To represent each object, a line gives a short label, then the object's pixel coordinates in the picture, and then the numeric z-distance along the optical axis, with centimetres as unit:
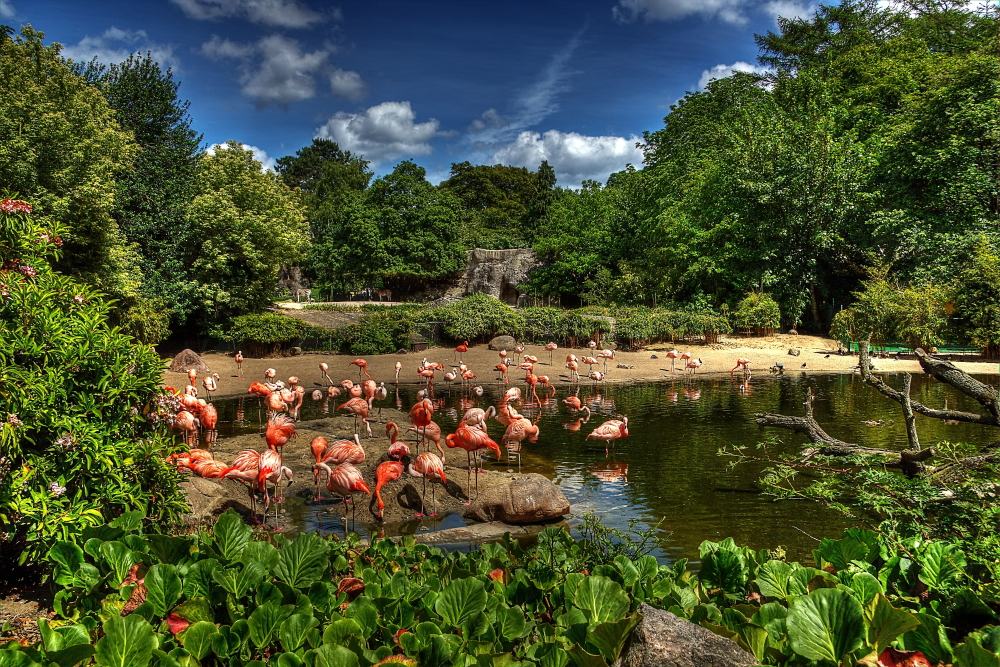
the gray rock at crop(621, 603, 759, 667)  176
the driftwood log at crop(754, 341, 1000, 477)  462
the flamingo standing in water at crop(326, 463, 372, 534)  628
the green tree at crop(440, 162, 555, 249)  4881
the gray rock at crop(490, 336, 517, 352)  2200
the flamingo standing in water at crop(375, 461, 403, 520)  659
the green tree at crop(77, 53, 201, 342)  2033
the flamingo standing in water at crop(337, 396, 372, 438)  970
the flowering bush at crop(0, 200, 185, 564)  347
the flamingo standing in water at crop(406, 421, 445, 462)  820
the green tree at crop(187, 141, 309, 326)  2131
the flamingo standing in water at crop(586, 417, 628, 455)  917
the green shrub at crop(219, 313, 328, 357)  1962
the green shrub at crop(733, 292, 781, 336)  2428
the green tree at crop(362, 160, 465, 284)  3938
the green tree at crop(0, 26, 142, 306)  1415
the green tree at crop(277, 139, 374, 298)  3956
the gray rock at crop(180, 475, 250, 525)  599
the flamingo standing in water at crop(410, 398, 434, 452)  898
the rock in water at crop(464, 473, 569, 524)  648
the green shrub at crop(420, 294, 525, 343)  2225
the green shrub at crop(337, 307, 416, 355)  2117
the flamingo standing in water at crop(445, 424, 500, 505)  762
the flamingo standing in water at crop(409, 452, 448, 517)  676
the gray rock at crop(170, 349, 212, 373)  1739
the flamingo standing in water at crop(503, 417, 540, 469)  891
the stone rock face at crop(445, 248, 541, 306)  3931
